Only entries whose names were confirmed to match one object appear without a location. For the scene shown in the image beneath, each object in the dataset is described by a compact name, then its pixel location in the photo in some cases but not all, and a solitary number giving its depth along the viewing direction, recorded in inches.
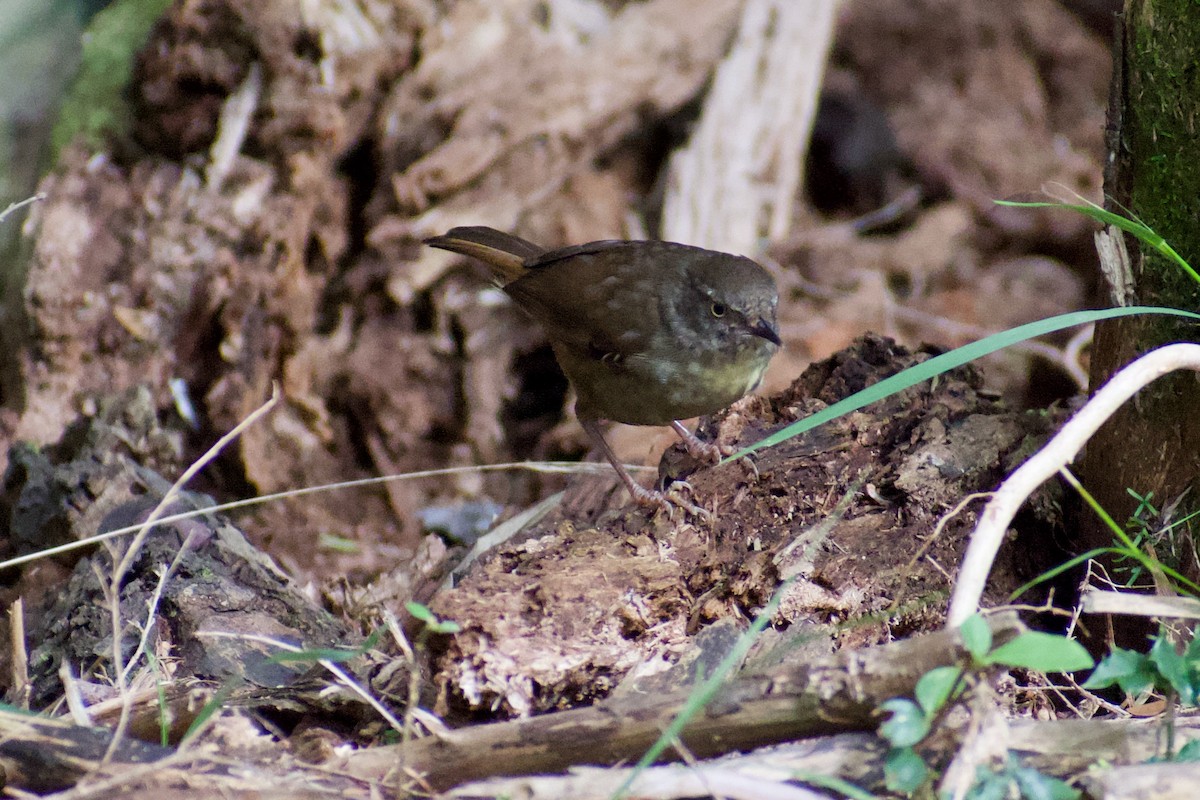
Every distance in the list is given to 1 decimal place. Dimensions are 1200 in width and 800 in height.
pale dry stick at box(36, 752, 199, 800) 161.6
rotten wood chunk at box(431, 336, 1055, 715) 204.7
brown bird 306.0
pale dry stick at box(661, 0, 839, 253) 504.4
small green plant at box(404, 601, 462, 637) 184.2
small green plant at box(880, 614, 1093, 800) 149.8
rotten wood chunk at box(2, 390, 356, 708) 236.4
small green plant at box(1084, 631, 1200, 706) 172.9
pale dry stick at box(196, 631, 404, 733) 184.4
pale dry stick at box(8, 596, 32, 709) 206.4
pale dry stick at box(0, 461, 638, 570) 275.7
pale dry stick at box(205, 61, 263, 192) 402.9
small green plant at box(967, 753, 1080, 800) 155.0
